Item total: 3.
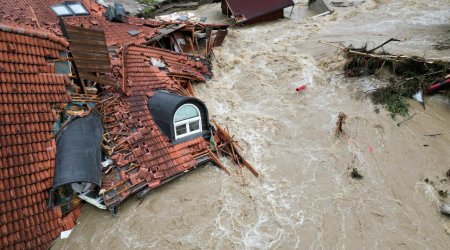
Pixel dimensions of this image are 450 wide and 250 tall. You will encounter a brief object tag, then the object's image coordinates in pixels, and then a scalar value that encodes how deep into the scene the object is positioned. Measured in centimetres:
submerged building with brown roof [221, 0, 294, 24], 2353
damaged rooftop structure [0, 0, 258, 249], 782
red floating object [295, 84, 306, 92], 1514
